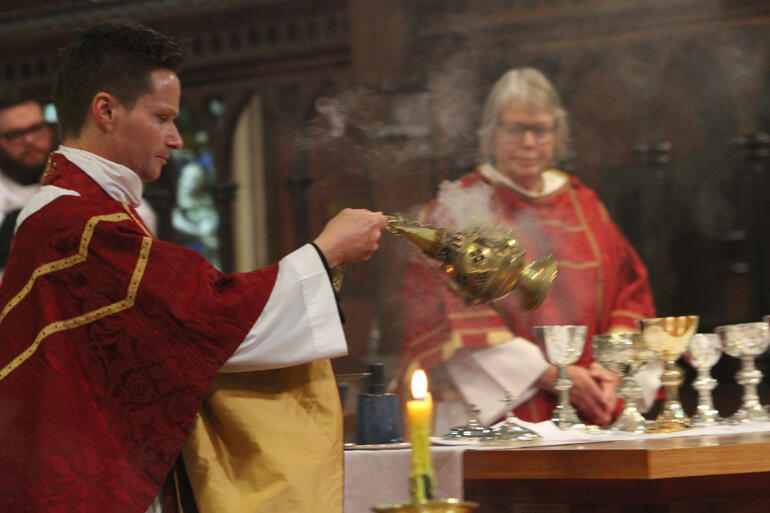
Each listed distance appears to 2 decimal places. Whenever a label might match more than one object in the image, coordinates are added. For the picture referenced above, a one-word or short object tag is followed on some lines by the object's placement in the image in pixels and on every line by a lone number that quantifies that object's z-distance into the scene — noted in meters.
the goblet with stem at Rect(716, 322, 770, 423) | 5.57
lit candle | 2.68
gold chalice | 5.28
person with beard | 9.28
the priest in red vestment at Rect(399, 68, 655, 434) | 8.10
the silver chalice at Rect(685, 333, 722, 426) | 5.65
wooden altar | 4.39
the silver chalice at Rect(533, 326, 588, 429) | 5.39
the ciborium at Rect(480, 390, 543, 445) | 4.96
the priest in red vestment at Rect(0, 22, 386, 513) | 4.42
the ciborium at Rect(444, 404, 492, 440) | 5.19
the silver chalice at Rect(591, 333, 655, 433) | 5.29
